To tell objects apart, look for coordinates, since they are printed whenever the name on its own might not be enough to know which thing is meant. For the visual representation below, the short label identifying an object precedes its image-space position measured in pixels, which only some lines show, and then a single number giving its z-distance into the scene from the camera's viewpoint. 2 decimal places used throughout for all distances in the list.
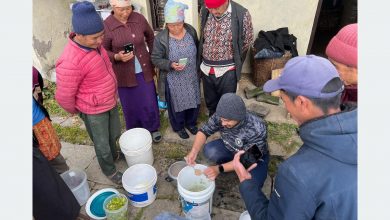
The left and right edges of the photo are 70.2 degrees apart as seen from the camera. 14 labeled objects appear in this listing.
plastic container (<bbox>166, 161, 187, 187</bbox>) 3.77
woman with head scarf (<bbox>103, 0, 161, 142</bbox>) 3.56
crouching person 2.95
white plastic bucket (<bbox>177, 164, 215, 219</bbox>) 2.81
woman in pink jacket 2.80
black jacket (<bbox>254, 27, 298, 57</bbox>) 5.35
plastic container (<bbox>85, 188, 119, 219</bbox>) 3.28
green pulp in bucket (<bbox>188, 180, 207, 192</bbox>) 3.20
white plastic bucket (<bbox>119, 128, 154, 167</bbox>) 3.72
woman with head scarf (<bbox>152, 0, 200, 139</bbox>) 3.66
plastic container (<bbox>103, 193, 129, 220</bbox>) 3.12
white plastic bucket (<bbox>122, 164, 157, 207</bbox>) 3.26
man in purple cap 1.43
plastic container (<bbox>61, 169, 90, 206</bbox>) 3.53
